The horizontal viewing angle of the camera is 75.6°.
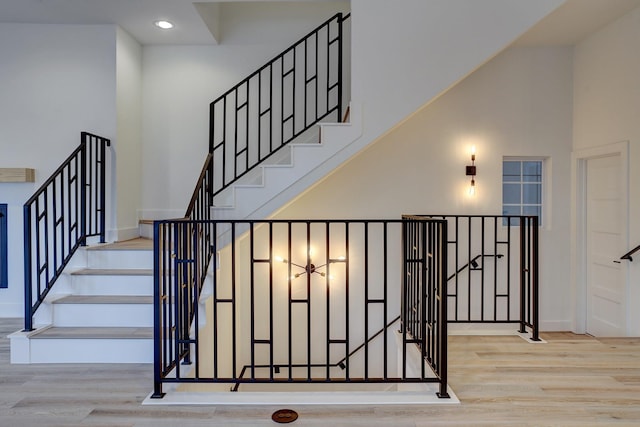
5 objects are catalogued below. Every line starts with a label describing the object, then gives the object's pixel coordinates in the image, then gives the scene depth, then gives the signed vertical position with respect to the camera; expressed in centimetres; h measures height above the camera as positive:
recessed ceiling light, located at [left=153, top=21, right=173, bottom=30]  434 +199
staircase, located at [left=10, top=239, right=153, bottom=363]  299 -81
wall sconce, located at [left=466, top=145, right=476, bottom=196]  503 +49
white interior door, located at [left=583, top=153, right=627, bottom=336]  438 -37
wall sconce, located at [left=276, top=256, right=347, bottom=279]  495 -66
